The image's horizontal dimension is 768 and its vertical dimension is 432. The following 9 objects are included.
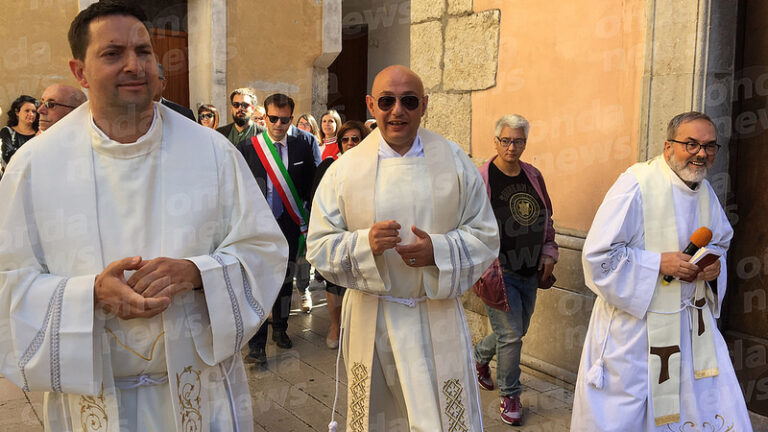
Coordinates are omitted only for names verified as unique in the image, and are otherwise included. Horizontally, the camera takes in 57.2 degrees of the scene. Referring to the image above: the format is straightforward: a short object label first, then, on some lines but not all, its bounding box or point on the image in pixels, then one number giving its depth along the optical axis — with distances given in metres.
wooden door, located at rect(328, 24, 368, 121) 16.06
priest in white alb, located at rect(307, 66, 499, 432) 3.17
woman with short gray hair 4.55
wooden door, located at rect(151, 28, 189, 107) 12.39
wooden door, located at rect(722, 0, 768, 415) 4.20
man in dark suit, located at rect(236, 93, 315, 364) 5.65
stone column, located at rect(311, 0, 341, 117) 12.97
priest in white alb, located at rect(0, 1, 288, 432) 2.12
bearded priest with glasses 3.46
